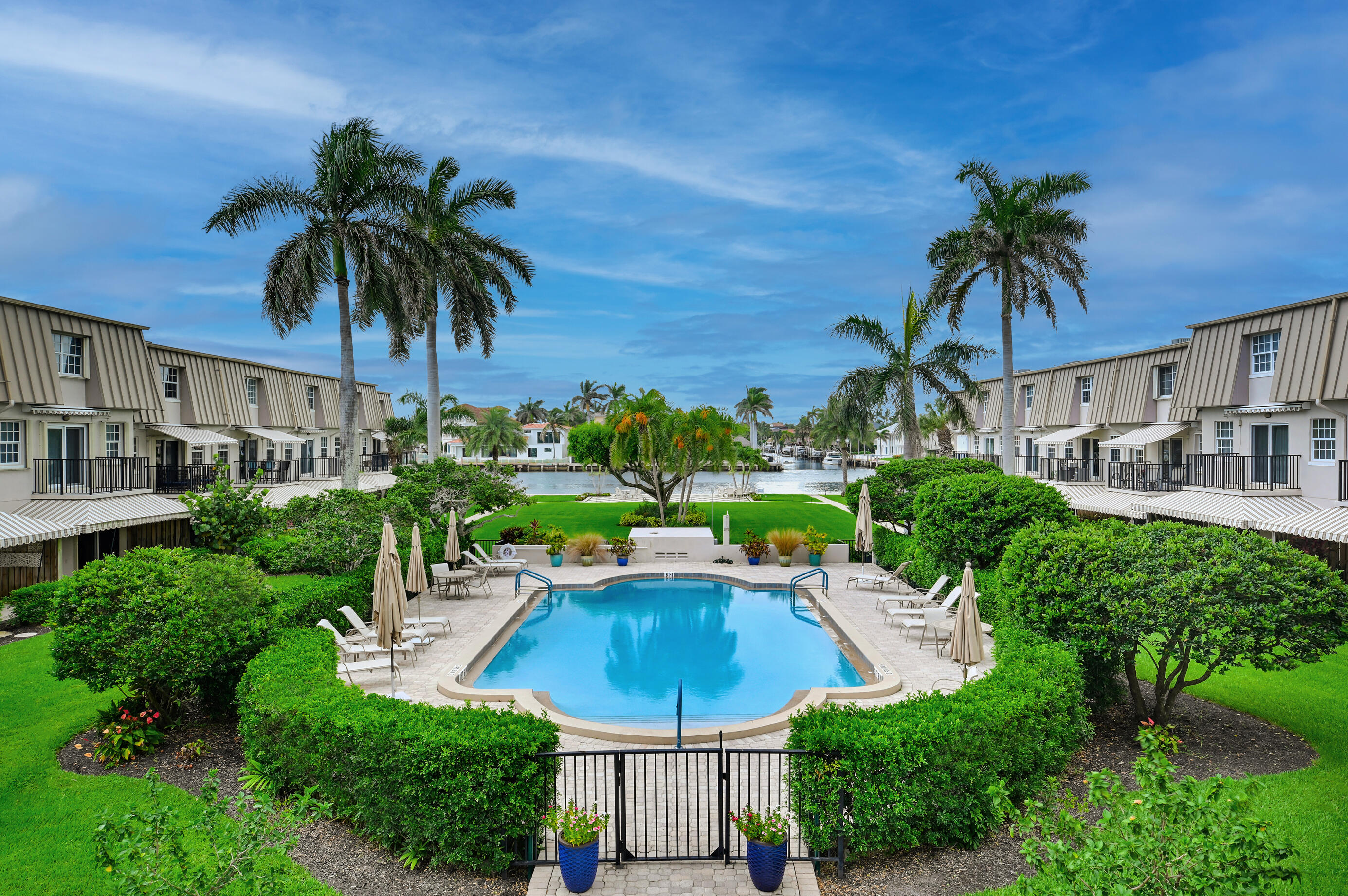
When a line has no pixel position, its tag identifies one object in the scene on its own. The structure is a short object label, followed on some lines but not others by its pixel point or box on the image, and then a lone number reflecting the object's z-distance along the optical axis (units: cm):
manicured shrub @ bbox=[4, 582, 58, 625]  1678
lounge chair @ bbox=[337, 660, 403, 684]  1209
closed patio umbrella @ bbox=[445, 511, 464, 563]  2119
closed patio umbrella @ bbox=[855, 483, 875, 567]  2205
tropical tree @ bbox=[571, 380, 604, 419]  13175
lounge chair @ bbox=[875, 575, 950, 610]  1733
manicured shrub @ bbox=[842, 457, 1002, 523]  2434
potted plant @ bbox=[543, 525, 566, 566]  2548
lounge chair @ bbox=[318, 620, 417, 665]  1311
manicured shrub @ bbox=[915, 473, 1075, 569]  1552
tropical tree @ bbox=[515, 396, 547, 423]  13425
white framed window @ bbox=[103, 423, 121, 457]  2438
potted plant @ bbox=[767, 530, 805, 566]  2523
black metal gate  690
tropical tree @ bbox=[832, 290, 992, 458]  3120
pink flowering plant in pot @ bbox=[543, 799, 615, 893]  625
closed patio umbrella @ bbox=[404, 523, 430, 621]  1612
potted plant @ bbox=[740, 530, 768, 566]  2534
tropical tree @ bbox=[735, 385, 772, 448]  11162
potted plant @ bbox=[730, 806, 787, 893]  627
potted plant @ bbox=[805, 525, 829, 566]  2531
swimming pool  1270
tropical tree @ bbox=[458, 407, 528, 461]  8712
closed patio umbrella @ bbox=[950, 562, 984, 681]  1088
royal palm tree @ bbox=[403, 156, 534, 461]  2988
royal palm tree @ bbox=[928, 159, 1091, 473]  2750
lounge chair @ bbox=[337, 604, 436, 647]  1441
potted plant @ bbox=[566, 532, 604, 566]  2552
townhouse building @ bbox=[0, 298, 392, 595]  2025
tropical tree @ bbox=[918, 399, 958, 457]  5981
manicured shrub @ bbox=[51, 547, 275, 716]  927
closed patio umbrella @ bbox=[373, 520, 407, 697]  1184
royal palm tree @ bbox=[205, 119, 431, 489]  2377
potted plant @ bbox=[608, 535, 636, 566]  2539
